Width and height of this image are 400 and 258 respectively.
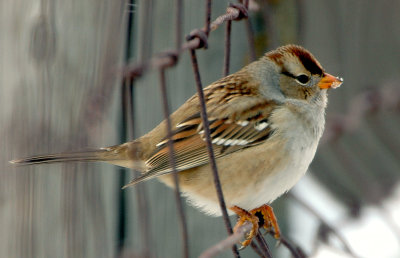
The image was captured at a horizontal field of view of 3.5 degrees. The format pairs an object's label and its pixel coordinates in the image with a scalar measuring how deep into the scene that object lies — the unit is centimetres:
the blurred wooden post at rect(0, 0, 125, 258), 267
